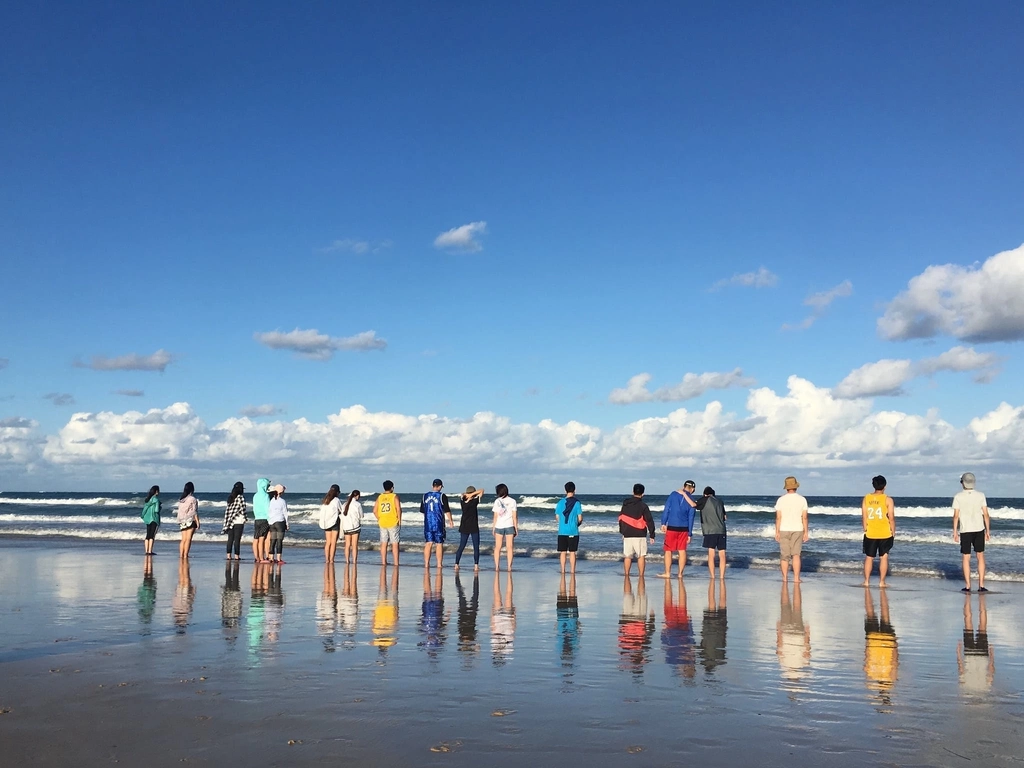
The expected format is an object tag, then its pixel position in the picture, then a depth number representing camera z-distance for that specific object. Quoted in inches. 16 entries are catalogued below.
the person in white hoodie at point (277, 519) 821.9
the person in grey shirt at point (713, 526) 709.9
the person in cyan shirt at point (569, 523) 746.8
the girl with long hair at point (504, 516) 762.2
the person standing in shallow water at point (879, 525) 652.7
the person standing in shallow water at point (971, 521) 627.2
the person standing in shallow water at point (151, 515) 883.4
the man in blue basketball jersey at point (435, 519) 762.8
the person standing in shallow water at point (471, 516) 766.5
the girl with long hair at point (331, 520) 808.9
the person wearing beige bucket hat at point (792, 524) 664.4
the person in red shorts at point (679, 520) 709.9
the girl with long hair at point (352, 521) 795.4
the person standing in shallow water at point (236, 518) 860.0
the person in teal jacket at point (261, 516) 839.1
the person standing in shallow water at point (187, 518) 865.5
